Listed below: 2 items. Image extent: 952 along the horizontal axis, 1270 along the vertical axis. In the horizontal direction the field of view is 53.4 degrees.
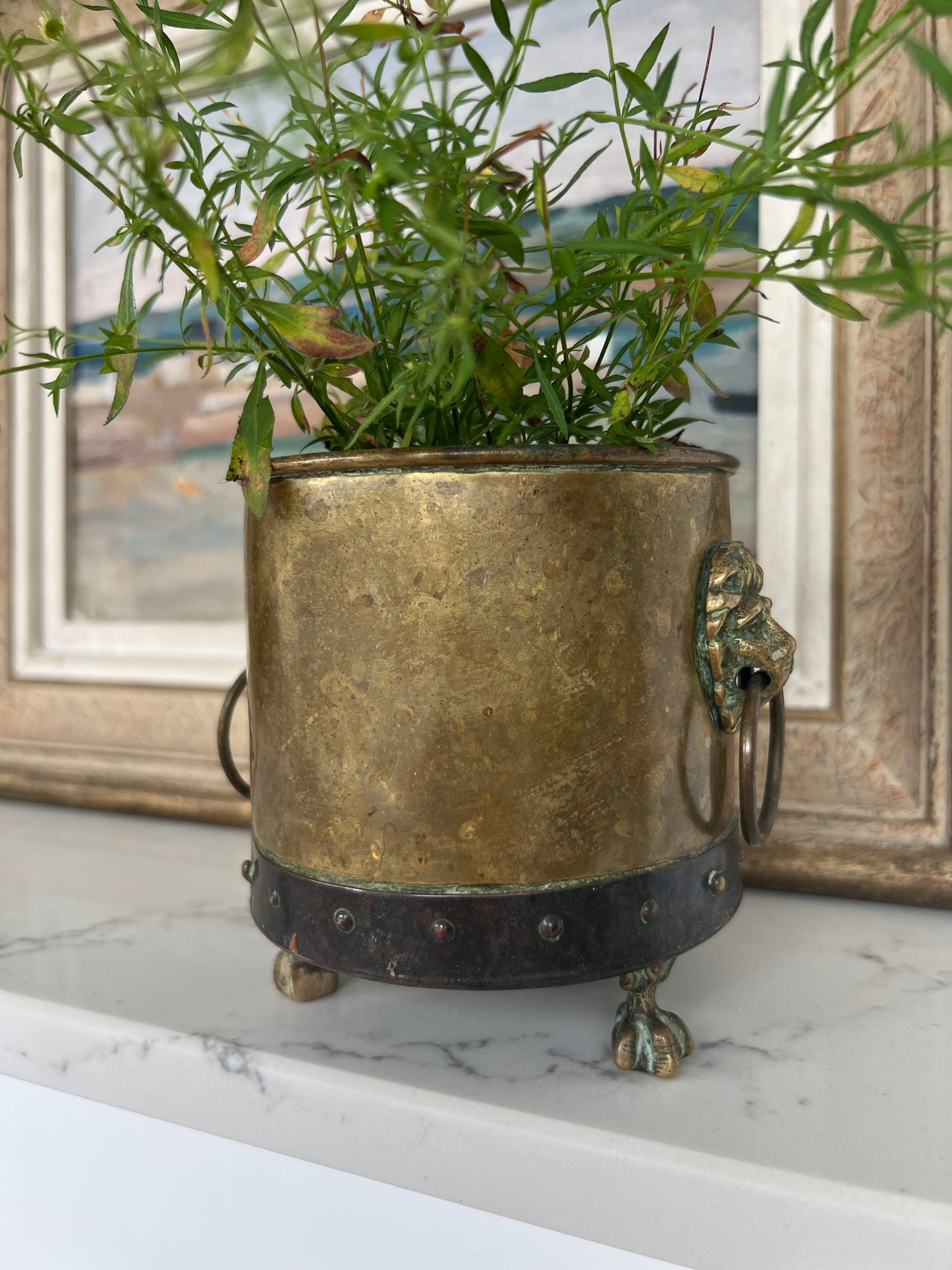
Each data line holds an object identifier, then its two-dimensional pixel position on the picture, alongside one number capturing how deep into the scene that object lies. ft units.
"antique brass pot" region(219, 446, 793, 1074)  1.35
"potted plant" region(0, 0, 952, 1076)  1.28
